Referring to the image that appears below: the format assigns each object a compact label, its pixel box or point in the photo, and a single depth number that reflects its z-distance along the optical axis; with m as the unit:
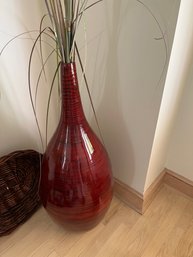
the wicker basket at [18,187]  1.08
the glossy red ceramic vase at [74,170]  0.82
